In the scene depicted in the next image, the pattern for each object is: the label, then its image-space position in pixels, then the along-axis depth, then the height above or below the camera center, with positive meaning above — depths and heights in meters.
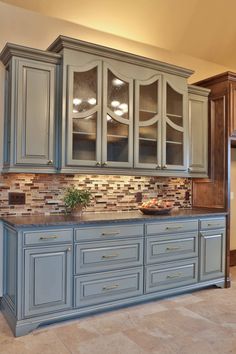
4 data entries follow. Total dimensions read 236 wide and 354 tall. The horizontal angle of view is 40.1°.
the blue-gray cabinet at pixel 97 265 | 2.59 -0.79
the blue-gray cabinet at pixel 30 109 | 2.80 +0.62
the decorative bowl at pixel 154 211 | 3.40 -0.33
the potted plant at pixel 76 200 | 3.13 -0.21
